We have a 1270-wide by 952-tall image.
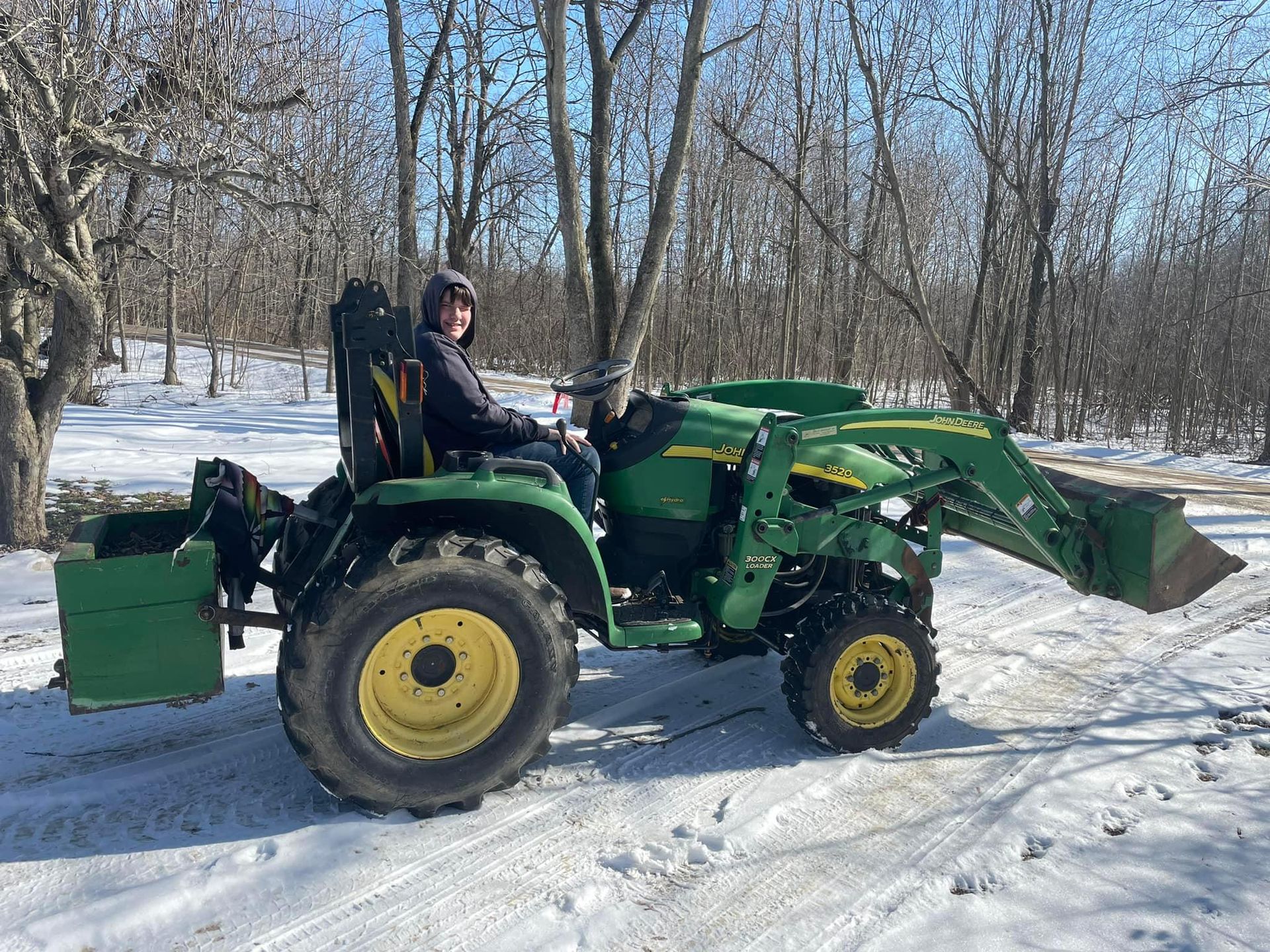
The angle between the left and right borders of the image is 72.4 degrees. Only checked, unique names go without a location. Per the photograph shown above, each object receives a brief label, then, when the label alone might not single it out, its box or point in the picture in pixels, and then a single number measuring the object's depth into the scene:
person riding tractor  3.29
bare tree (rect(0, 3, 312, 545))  4.85
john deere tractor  2.77
